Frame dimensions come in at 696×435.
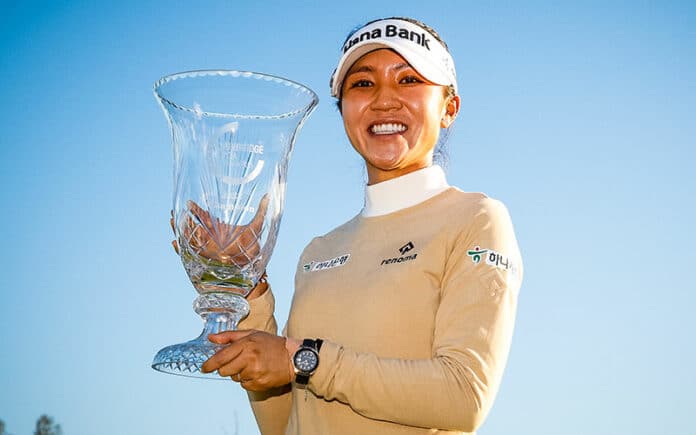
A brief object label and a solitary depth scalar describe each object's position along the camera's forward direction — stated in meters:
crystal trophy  2.71
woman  2.35
